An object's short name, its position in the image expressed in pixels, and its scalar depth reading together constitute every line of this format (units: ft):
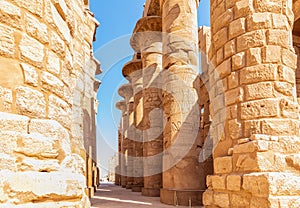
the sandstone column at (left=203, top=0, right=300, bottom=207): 12.08
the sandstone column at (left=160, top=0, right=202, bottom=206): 26.05
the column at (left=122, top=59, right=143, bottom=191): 48.26
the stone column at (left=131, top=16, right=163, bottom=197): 36.68
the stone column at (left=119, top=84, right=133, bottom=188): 54.04
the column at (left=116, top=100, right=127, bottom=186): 62.72
